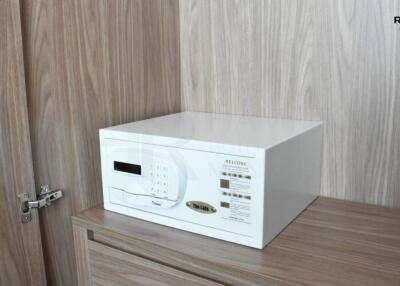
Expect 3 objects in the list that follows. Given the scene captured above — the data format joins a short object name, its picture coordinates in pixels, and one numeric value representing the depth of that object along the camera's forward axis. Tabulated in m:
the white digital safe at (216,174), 0.79
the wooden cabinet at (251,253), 0.72
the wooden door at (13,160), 0.80
